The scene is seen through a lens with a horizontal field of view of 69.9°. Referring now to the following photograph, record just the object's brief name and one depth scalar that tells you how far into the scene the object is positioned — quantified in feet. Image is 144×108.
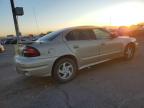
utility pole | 15.43
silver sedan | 8.62
